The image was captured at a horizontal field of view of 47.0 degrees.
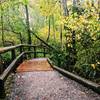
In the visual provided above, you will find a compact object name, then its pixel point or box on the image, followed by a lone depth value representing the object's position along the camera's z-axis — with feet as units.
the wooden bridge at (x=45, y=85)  8.24
